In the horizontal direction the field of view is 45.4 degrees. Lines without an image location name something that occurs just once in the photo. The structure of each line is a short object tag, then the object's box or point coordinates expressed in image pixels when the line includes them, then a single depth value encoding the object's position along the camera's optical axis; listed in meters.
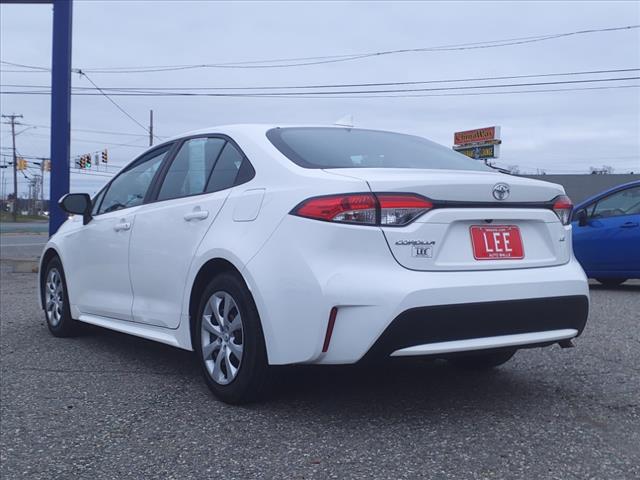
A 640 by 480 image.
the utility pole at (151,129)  57.88
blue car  9.70
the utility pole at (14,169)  75.06
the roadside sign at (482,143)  44.22
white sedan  3.47
